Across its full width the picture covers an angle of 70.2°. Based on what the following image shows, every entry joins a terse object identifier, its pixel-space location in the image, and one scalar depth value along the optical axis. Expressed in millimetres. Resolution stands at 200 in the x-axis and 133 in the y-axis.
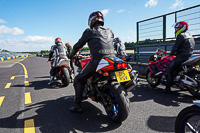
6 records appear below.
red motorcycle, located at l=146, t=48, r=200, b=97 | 3699
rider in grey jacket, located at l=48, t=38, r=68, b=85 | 5607
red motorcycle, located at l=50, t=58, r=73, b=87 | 5351
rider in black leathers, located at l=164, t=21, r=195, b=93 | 3889
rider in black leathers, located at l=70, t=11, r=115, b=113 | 2682
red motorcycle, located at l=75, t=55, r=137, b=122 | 2393
